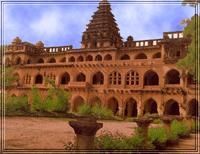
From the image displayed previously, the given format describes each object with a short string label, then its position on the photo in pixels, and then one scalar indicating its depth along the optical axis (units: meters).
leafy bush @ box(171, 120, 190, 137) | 11.16
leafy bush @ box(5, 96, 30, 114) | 17.44
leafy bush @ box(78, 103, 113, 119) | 20.09
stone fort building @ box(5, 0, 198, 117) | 25.72
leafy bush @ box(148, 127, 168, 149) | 8.06
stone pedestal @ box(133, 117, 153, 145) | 7.57
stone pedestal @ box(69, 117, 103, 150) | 4.62
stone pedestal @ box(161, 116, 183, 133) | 10.10
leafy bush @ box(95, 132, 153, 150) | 6.30
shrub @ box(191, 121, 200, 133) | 14.65
